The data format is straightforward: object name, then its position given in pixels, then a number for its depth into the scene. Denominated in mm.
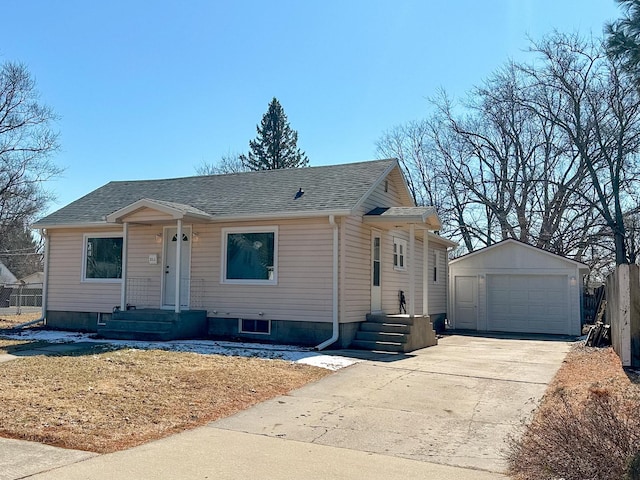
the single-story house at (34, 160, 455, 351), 12672
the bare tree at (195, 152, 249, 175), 44969
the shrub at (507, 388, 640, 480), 3965
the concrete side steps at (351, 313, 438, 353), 12320
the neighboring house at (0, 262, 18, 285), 55281
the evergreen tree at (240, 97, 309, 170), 43438
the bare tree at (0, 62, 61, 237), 21781
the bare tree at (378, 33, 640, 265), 24078
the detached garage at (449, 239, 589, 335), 18422
